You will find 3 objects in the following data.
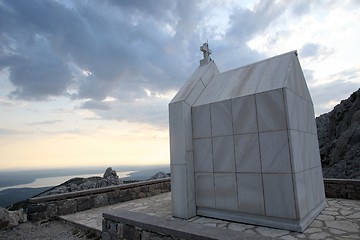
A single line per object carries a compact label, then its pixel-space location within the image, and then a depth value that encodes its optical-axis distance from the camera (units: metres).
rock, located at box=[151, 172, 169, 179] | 13.54
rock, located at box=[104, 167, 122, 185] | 12.61
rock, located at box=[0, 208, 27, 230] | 6.77
